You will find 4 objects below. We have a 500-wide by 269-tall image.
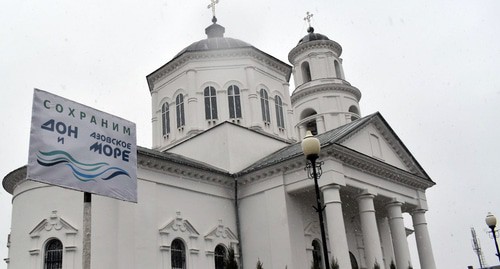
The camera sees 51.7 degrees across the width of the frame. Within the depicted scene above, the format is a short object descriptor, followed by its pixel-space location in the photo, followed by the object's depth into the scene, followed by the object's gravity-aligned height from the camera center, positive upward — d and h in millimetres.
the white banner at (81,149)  11156 +4272
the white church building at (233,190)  18078 +5450
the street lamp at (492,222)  19734 +3071
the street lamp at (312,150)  12664 +4061
